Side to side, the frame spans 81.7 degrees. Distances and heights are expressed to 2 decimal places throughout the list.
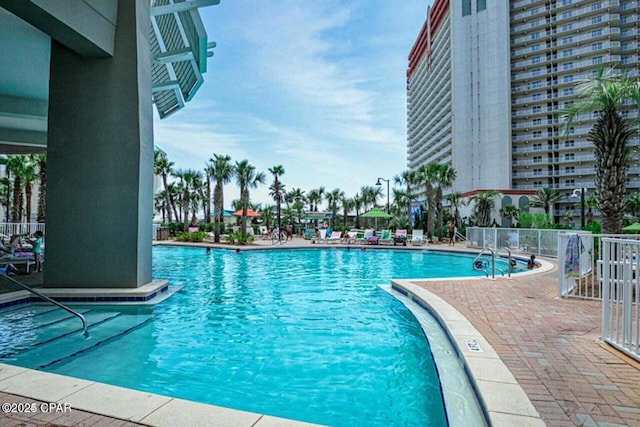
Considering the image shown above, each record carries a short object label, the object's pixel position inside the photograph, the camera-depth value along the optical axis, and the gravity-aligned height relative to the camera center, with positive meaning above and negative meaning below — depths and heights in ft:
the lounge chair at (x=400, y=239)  72.29 -3.36
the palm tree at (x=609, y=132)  23.49 +6.00
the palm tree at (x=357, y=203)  155.63 +7.70
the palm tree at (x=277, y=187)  107.96 +11.13
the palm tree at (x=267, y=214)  115.91 +2.46
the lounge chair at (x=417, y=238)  73.60 -3.25
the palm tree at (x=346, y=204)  152.31 +7.46
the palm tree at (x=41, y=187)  59.96 +5.58
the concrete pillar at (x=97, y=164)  23.25 +3.66
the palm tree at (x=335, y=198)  154.61 +10.01
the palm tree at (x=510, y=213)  128.93 +3.09
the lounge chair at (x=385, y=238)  74.84 -3.28
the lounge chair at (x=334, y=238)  78.38 -3.48
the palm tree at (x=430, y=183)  93.71 +10.13
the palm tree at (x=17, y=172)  69.86 +9.48
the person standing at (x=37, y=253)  32.48 -2.74
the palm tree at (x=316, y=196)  164.55 +11.50
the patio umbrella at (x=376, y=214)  82.74 +1.77
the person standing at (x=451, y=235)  76.38 -2.74
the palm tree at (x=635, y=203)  126.00 +6.50
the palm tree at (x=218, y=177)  78.10 +9.83
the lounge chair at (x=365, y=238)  75.55 -3.31
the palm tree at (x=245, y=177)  80.43 +9.80
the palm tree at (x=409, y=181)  102.89 +11.71
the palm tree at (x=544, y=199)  132.26 +8.25
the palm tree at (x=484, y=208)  106.01 +4.08
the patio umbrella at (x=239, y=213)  83.71 +2.00
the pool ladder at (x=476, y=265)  32.85 -3.88
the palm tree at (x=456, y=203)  118.55 +6.51
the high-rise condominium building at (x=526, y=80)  158.20 +63.75
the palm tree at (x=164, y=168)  98.48 +14.67
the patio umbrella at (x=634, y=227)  53.98 -0.76
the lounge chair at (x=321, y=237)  78.28 -3.32
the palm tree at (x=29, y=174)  71.36 +9.24
